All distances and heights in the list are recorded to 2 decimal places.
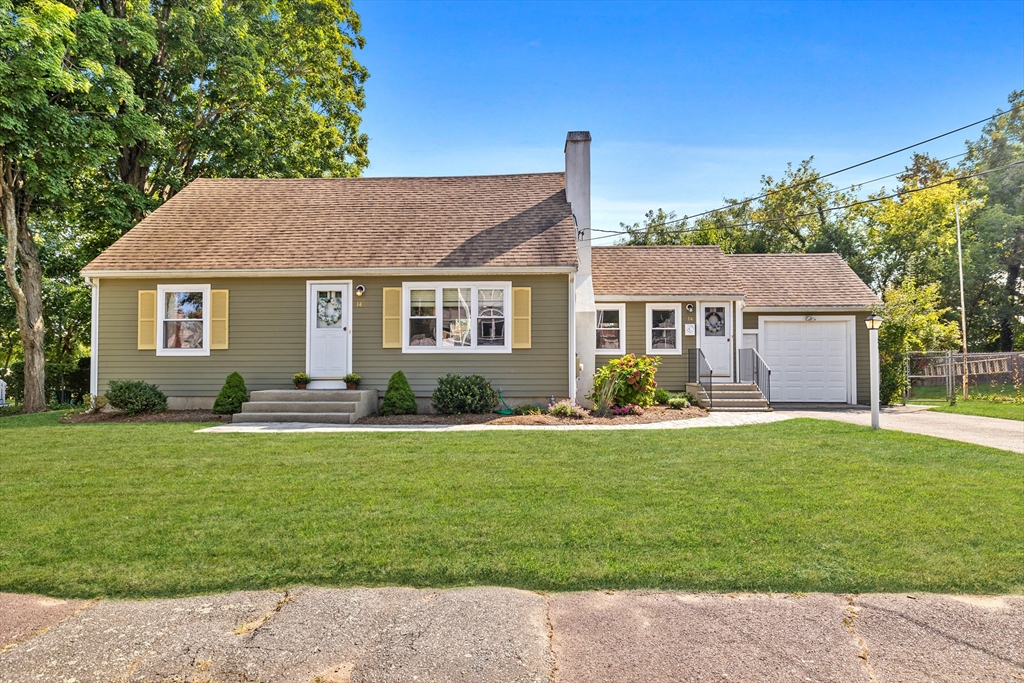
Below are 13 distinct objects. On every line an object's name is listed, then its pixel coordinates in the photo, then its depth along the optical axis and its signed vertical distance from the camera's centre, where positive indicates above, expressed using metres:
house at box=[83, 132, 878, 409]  13.36 +1.36
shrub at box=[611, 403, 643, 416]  12.80 -1.15
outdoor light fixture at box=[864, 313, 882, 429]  10.78 +0.05
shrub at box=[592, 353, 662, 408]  12.97 -0.53
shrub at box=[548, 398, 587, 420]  12.30 -1.12
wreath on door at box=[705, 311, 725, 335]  16.22 +0.84
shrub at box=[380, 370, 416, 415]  12.73 -0.87
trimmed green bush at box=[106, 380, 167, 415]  12.71 -0.83
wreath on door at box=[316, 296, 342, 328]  13.68 +1.01
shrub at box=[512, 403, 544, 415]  12.81 -1.14
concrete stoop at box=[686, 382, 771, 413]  14.52 -1.05
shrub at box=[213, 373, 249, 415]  12.78 -0.84
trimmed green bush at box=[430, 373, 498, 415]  12.57 -0.82
